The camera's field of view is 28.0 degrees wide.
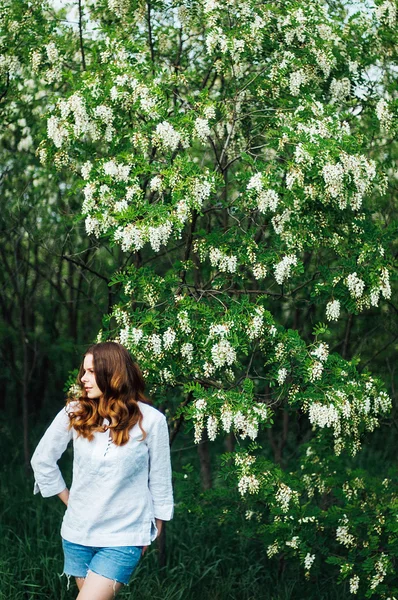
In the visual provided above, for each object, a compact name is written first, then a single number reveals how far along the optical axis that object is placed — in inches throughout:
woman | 122.0
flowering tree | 180.2
